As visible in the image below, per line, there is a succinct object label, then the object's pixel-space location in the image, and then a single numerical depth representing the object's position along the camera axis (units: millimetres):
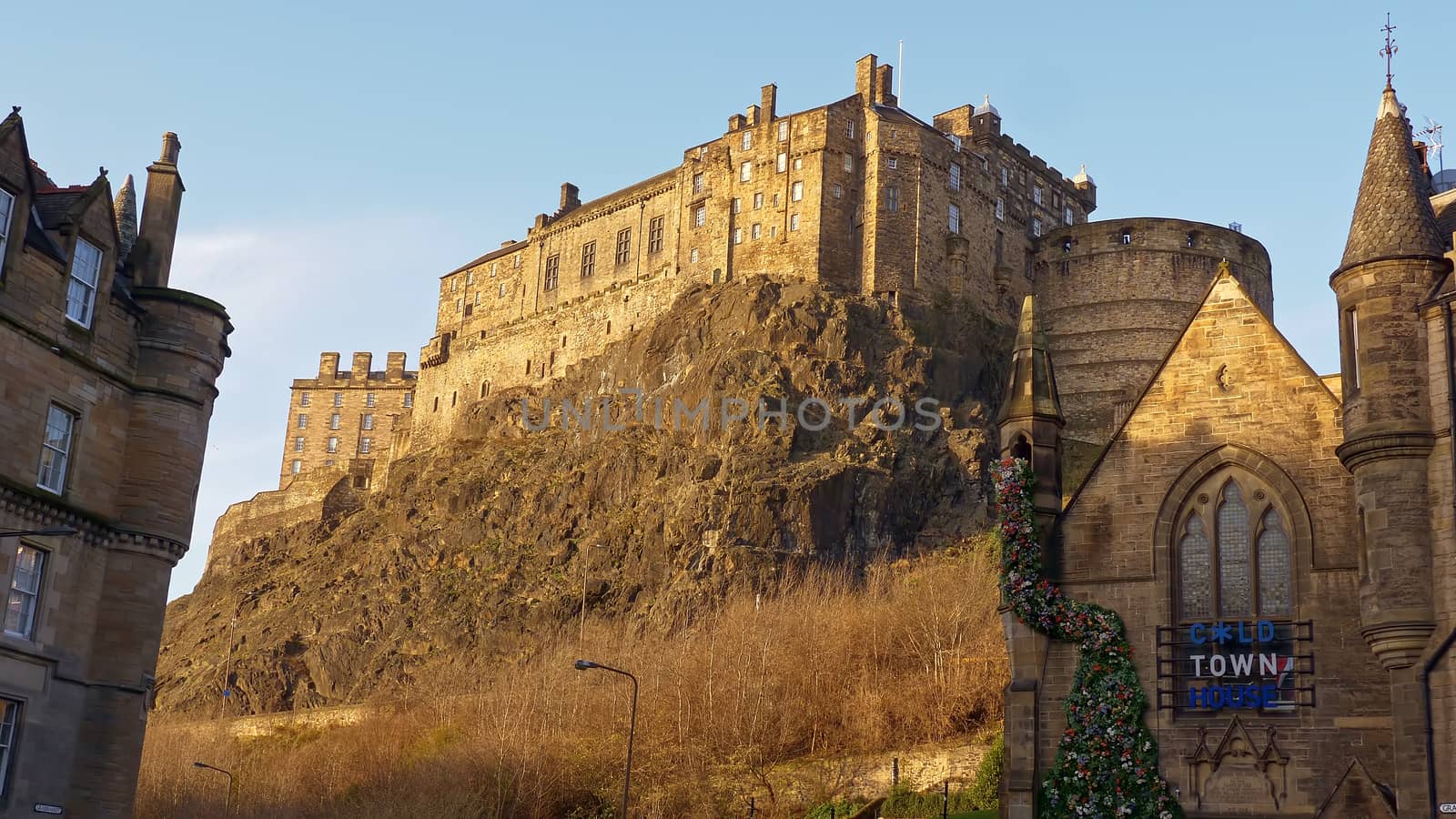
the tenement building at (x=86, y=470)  31969
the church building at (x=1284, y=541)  28578
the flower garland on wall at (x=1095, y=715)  31312
